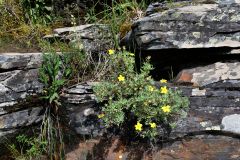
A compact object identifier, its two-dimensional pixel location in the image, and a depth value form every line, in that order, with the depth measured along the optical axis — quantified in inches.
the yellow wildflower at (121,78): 160.9
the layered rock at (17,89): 171.2
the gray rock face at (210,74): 165.5
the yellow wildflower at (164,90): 155.5
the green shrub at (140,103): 153.1
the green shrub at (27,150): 170.1
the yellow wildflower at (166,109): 149.8
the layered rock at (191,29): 170.7
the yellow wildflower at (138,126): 148.5
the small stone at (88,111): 167.6
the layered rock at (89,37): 196.8
